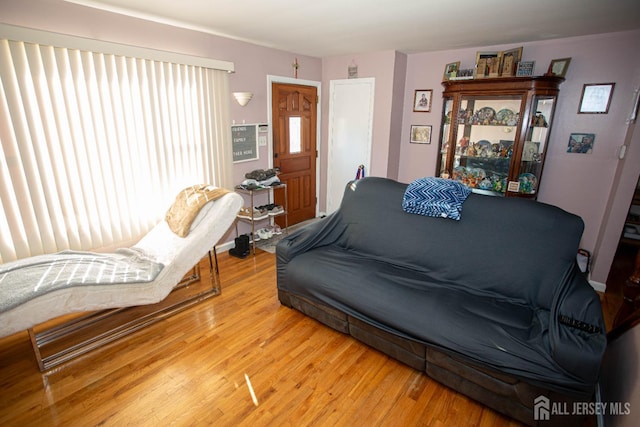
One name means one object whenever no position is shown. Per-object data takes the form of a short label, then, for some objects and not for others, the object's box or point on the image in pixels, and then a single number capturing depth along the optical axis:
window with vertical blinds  2.33
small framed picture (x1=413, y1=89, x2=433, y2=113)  4.19
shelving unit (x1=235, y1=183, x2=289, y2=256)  3.82
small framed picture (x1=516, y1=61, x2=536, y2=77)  3.32
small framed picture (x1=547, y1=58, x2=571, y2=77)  3.23
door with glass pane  4.30
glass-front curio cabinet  3.33
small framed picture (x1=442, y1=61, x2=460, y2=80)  3.84
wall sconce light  3.62
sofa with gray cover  1.64
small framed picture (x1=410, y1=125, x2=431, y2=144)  4.29
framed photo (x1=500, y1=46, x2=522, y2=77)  3.36
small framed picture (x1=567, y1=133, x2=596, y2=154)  3.28
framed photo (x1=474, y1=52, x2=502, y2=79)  3.41
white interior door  4.43
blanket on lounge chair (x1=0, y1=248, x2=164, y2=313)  1.89
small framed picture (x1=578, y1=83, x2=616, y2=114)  3.14
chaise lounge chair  1.91
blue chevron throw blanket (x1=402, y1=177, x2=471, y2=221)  2.38
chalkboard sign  3.82
